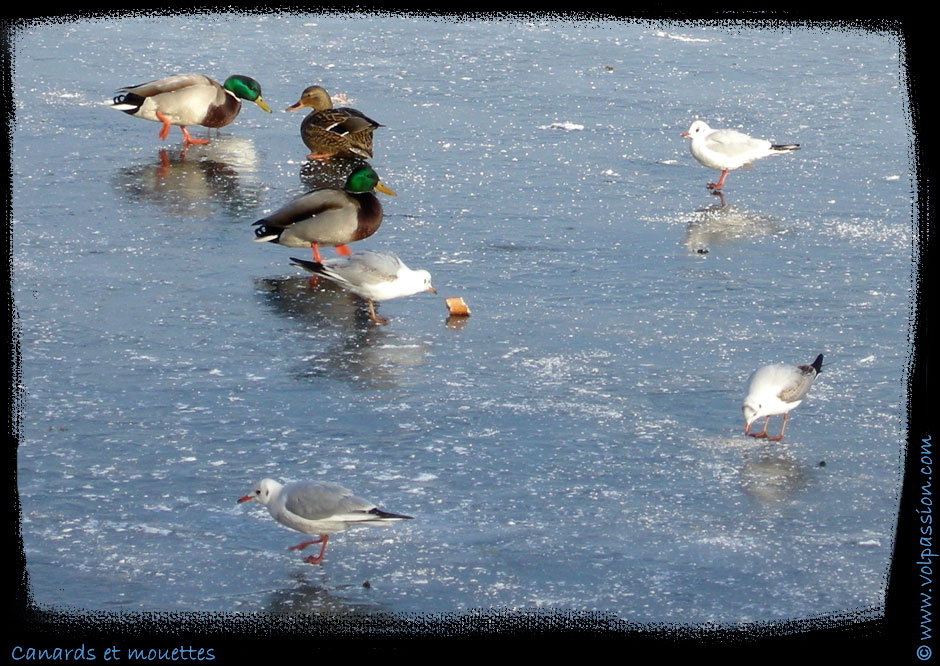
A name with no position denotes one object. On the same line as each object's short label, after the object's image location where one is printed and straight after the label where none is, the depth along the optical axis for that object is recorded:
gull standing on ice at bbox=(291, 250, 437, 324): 15.56
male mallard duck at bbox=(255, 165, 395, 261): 17.61
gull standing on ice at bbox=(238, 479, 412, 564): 10.39
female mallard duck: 21.59
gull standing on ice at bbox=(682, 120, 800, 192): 20.66
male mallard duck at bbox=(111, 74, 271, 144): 22.83
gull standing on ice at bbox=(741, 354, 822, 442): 12.64
